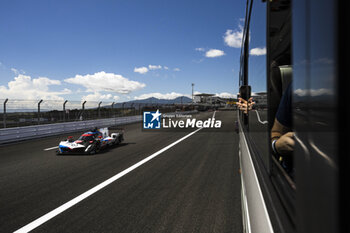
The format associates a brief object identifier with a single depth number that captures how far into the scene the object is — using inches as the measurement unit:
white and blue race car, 300.8
